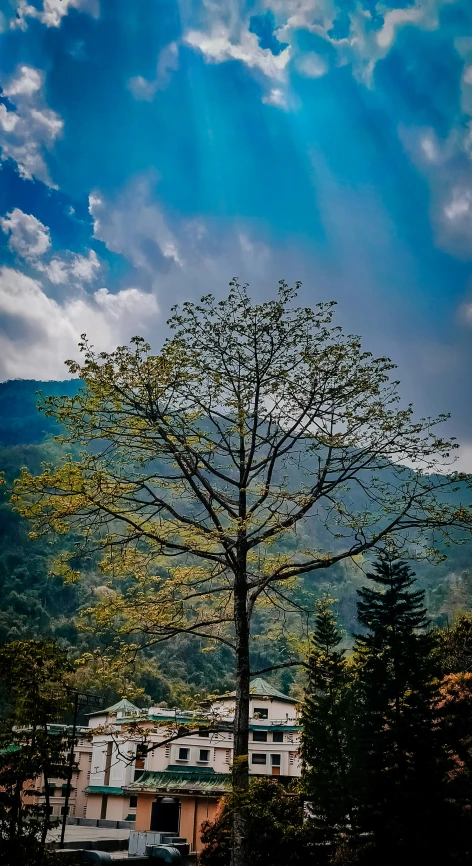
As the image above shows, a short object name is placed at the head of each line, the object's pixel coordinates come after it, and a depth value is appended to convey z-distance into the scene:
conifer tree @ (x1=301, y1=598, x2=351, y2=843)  11.98
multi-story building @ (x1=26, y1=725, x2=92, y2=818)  32.84
